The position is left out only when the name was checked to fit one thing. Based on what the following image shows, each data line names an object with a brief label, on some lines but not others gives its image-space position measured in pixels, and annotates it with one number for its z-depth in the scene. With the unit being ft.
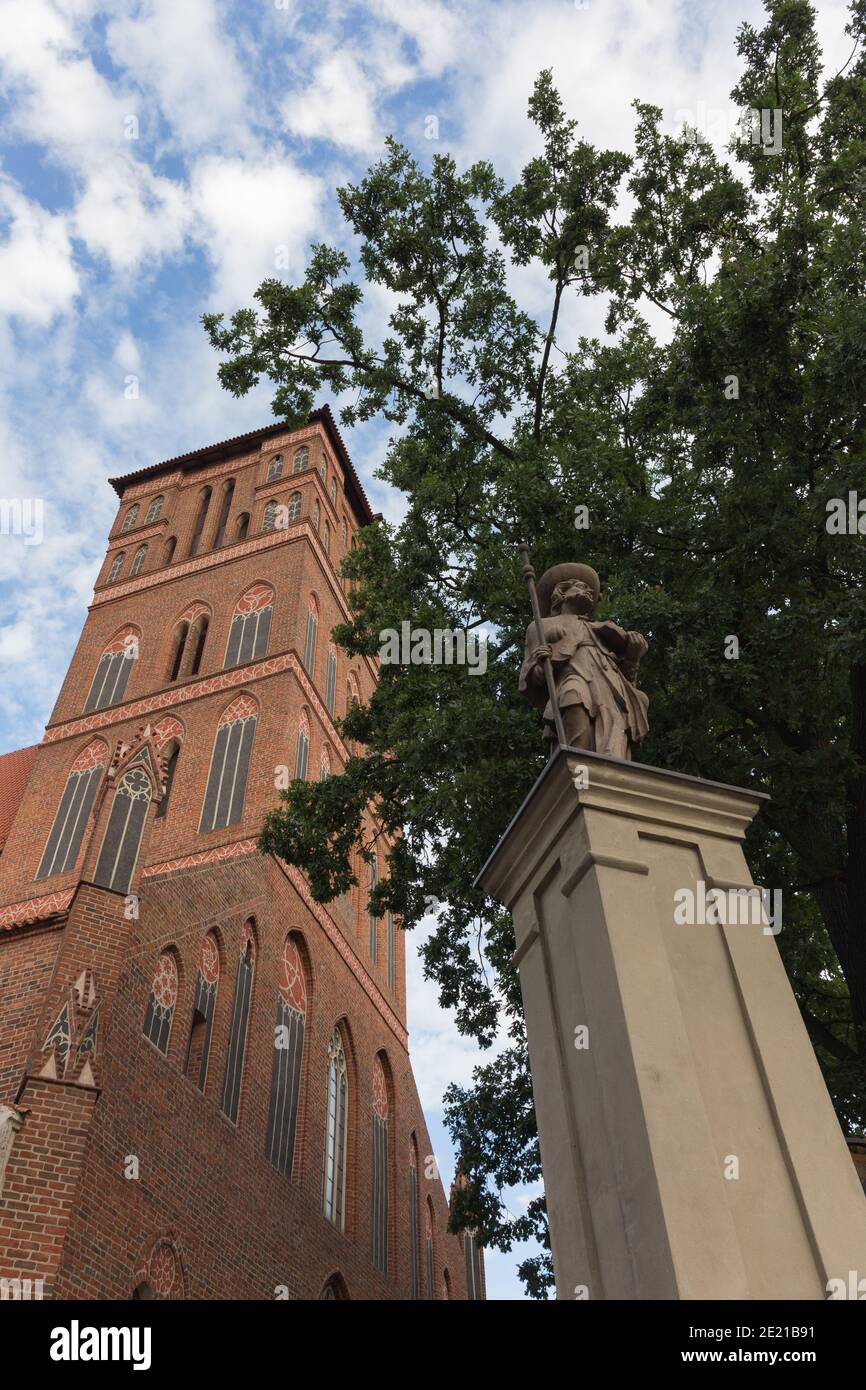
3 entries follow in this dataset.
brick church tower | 31.99
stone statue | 16.26
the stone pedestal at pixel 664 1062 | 10.62
